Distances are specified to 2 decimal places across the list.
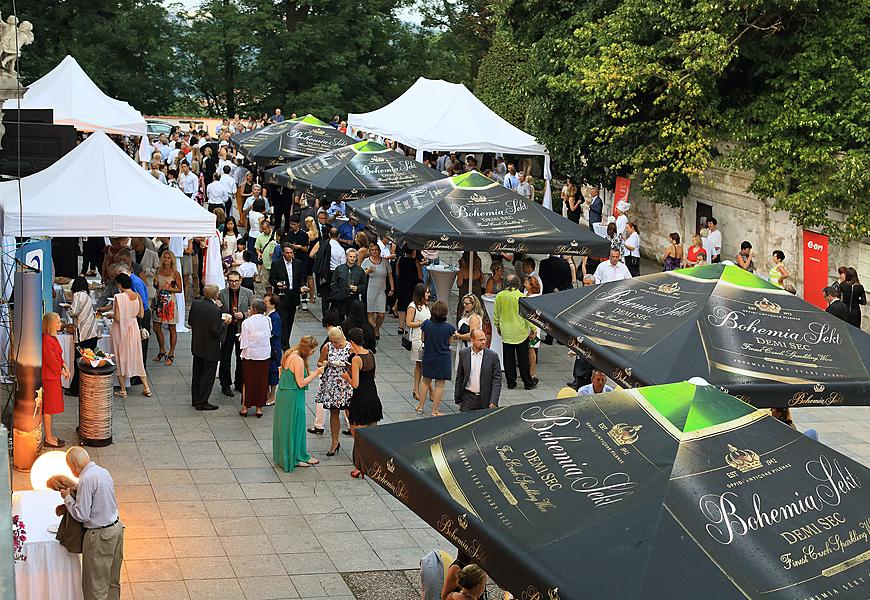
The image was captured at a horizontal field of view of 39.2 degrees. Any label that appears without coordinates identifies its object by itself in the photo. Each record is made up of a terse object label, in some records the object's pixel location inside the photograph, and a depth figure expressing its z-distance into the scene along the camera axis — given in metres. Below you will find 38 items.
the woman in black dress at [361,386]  13.20
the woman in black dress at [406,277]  19.66
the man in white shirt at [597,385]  11.96
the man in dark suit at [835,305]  16.47
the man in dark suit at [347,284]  17.69
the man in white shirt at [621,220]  23.00
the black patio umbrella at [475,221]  16.75
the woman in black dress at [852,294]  17.37
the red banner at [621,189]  26.59
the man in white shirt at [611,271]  18.27
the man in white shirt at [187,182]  27.20
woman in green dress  12.83
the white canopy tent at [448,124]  28.31
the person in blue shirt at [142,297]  15.96
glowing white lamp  9.80
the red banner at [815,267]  20.55
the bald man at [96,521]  9.30
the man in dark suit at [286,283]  17.73
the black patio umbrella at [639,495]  5.75
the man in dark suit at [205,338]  14.75
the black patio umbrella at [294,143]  27.89
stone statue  11.22
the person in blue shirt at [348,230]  22.08
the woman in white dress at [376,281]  18.41
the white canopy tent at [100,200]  15.59
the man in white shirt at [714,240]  22.66
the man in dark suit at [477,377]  13.60
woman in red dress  13.08
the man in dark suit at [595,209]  26.19
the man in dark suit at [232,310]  15.66
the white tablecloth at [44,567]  9.29
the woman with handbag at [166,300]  16.89
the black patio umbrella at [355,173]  22.55
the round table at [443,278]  18.99
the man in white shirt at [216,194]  26.20
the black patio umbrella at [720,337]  9.25
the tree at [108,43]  48.97
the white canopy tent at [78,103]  29.73
